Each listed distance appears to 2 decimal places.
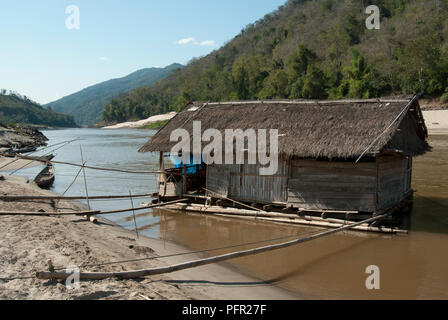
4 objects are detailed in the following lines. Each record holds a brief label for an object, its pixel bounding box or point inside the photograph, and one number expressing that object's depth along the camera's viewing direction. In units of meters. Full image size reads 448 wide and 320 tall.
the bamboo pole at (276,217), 8.59
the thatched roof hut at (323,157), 8.73
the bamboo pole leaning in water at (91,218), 9.28
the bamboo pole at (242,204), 9.63
